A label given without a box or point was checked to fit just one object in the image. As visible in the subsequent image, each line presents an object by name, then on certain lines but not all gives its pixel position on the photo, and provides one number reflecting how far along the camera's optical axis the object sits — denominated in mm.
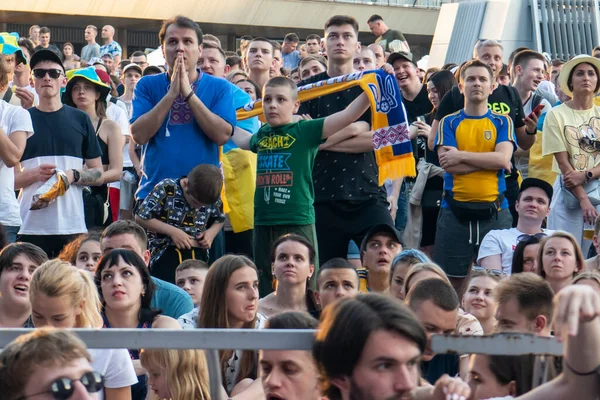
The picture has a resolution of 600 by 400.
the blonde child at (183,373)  9453
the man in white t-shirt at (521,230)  15391
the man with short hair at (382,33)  29300
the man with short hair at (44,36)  33609
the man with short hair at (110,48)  34094
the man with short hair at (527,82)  19578
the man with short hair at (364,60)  20391
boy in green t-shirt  14195
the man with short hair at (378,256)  14312
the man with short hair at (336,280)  12547
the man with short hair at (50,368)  5828
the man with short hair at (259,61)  20500
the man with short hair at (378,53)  23762
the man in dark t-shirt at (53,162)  15125
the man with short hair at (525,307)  9539
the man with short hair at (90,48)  35781
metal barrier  5328
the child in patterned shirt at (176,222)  14195
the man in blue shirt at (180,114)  14016
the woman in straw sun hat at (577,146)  16656
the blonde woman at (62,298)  9797
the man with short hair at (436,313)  10289
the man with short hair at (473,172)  15859
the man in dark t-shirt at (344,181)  15133
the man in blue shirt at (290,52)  31212
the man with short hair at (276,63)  24347
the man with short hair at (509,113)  16922
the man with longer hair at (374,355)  5871
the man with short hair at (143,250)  12258
